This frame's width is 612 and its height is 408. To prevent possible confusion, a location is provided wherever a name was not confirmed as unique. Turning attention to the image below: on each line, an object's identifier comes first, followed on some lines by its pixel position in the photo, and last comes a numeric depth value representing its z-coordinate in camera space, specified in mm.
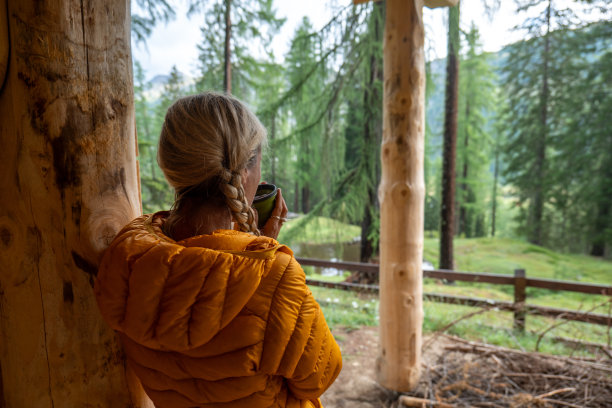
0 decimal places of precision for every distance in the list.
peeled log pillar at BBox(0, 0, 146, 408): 1027
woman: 886
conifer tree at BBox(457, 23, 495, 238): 18562
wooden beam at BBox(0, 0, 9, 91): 991
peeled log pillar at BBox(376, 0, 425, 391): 3148
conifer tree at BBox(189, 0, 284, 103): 8180
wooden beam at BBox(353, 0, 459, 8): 3000
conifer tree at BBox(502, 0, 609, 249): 15102
